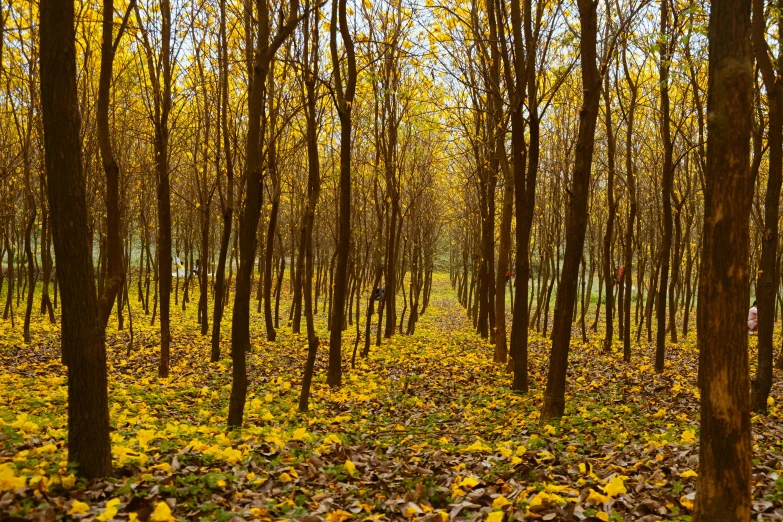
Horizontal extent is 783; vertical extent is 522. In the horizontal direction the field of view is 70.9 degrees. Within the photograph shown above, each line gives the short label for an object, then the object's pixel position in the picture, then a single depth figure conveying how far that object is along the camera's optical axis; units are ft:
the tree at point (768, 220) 25.85
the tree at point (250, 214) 22.07
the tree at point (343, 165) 31.24
